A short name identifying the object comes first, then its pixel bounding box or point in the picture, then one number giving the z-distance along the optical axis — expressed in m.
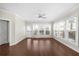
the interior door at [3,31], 4.14
